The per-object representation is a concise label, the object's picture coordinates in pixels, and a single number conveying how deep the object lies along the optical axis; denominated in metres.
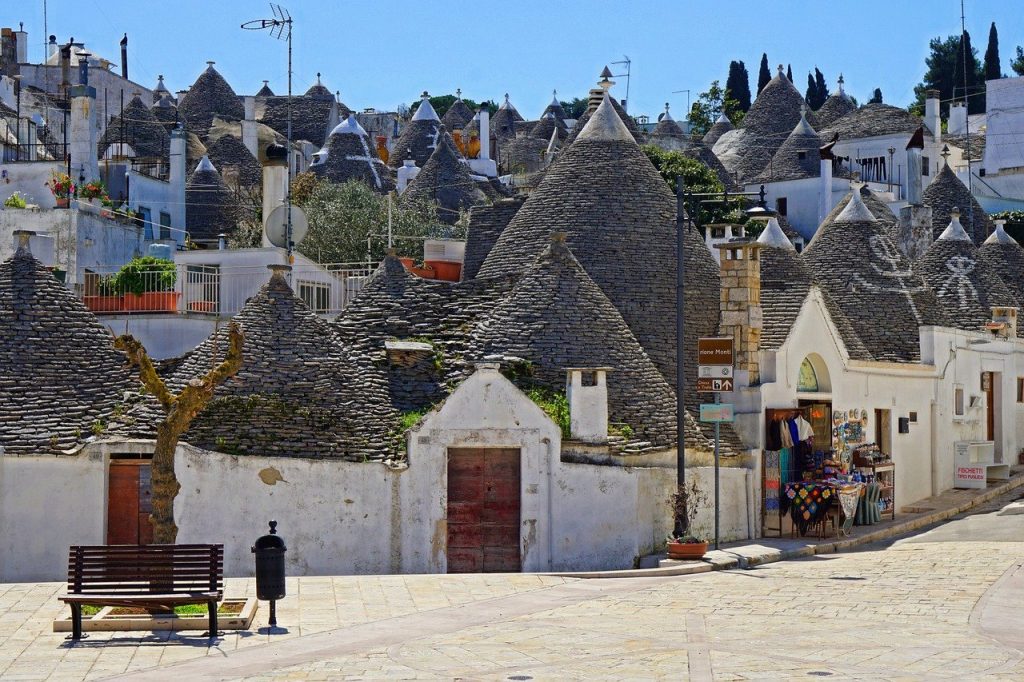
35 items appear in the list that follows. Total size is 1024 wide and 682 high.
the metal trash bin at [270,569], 16.45
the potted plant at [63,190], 39.25
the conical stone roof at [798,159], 63.38
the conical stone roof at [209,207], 54.44
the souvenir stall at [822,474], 27.95
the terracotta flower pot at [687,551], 23.67
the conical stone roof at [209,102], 81.69
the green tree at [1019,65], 103.62
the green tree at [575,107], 123.81
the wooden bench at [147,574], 15.79
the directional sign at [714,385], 26.30
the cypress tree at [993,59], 94.62
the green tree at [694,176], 55.31
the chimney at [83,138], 48.19
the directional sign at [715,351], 26.64
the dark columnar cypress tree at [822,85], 107.69
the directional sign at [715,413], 24.95
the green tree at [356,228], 46.25
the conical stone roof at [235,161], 65.68
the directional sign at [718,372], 26.33
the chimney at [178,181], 51.62
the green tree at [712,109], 91.61
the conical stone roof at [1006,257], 46.41
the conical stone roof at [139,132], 67.12
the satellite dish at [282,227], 32.41
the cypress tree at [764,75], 102.44
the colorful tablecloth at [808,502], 27.78
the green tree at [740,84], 101.81
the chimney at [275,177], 34.19
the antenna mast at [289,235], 32.34
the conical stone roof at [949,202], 50.28
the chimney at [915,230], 49.44
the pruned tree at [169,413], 17.88
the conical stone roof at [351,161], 62.81
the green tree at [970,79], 97.50
